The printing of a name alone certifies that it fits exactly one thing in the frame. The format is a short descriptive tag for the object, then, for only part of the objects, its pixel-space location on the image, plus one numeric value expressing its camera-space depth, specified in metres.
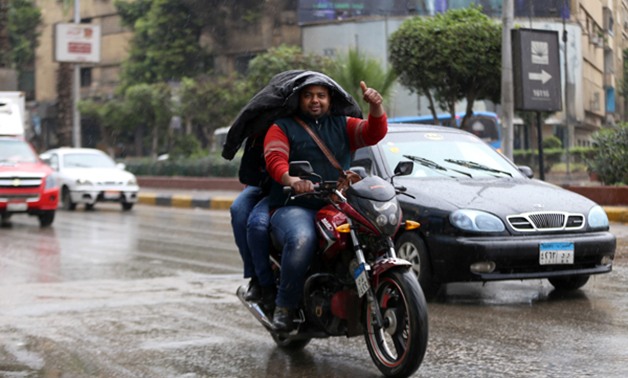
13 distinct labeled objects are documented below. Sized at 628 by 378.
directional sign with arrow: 18.80
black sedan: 7.64
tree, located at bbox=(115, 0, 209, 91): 53.28
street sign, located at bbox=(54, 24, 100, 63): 36.41
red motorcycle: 4.96
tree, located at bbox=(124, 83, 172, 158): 44.81
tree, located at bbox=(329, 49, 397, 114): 27.23
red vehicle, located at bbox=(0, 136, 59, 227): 17.86
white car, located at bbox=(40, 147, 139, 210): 23.25
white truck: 20.41
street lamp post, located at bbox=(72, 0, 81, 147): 36.19
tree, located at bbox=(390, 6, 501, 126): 24.66
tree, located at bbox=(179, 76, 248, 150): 40.25
